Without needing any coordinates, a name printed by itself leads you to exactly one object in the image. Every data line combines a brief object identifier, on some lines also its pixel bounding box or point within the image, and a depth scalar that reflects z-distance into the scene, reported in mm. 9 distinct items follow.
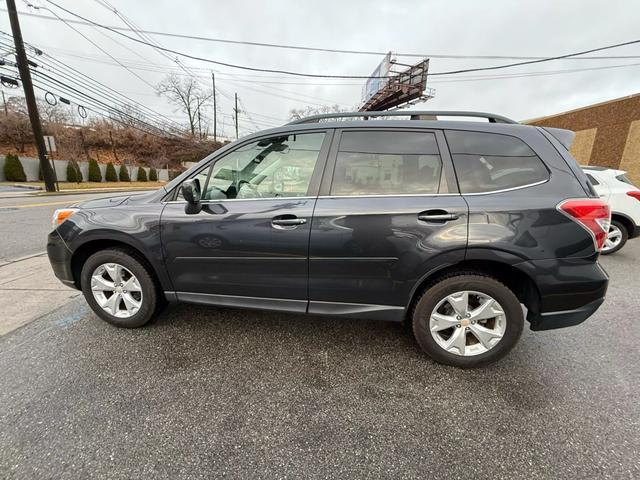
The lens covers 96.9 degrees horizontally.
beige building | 10789
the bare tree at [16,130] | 27888
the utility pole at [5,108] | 28094
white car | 5188
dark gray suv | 1979
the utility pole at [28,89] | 13438
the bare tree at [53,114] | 31188
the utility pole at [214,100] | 33500
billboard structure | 21953
